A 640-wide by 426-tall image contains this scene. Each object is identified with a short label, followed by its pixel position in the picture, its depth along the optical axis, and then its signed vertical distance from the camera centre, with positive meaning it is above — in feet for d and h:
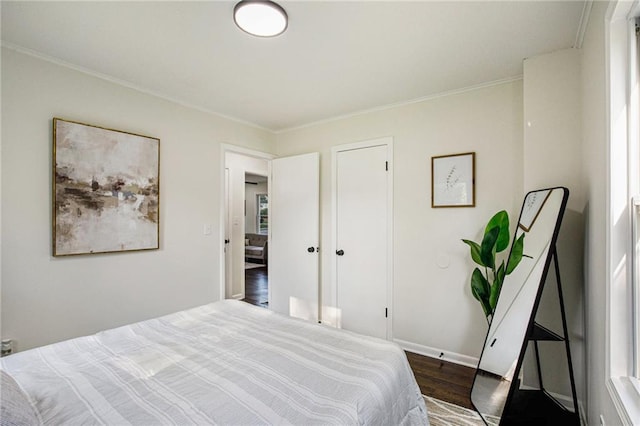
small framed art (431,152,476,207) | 8.70 +1.04
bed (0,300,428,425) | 3.33 -2.25
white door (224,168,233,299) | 15.12 -2.03
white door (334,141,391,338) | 10.21 -0.86
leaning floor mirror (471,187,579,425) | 5.65 -2.29
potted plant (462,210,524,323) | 7.38 -1.12
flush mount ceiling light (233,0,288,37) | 5.24 +3.65
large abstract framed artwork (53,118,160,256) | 7.25 +0.64
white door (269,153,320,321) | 11.68 -0.86
